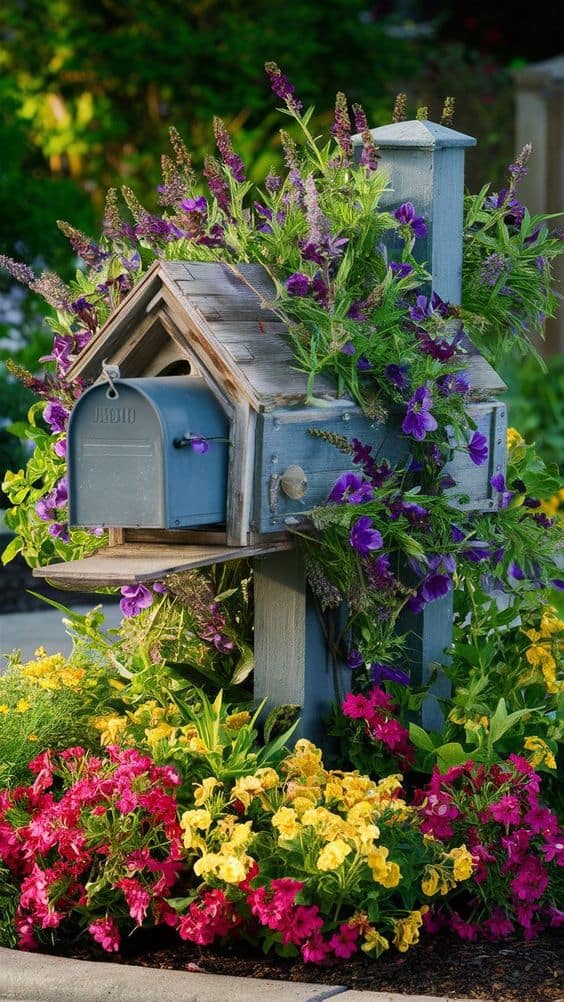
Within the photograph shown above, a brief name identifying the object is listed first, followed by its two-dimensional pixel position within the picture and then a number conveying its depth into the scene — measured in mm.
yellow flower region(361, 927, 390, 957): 5738
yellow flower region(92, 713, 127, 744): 6527
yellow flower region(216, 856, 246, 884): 5617
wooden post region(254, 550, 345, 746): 6578
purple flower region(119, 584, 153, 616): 6941
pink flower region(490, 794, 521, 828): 6059
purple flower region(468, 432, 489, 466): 6758
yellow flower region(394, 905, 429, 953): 5785
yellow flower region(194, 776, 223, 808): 5902
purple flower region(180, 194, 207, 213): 6777
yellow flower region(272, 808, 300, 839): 5684
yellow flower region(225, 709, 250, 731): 6527
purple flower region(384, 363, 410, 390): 6422
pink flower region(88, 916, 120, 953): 5891
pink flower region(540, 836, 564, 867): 6102
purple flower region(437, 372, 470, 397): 6621
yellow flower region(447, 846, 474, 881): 5859
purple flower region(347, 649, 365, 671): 6797
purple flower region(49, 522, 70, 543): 7277
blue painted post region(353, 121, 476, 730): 6867
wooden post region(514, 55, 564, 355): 19344
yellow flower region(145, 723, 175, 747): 6320
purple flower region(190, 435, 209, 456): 5953
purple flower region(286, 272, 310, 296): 6395
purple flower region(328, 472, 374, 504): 6344
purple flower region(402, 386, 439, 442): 6422
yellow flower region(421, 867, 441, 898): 5852
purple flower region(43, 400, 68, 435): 7077
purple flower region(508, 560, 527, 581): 7363
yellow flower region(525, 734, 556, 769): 6465
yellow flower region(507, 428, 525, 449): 8180
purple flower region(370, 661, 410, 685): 6910
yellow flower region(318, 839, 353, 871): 5539
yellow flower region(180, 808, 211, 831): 5773
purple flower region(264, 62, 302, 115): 6465
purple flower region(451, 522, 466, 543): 6758
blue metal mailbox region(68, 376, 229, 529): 5953
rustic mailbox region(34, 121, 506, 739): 6008
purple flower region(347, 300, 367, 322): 6457
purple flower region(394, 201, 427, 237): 6672
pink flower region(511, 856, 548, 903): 6027
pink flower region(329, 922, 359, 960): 5719
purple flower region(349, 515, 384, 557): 6238
